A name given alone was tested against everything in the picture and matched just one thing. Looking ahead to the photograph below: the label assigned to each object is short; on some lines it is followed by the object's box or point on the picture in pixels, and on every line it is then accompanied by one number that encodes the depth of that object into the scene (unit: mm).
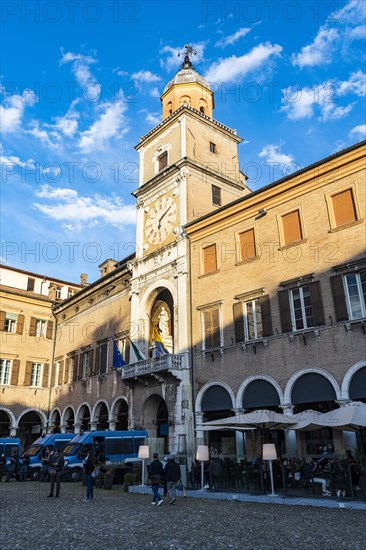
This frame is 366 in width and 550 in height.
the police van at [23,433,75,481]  24864
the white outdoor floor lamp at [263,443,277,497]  15086
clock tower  24141
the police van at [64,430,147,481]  23484
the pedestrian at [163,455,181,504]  14955
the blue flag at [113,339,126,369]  26234
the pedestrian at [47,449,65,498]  16391
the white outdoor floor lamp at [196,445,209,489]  17461
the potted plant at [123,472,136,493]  19644
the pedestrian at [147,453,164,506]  14406
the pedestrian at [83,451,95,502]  15648
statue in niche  27562
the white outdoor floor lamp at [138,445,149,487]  18031
